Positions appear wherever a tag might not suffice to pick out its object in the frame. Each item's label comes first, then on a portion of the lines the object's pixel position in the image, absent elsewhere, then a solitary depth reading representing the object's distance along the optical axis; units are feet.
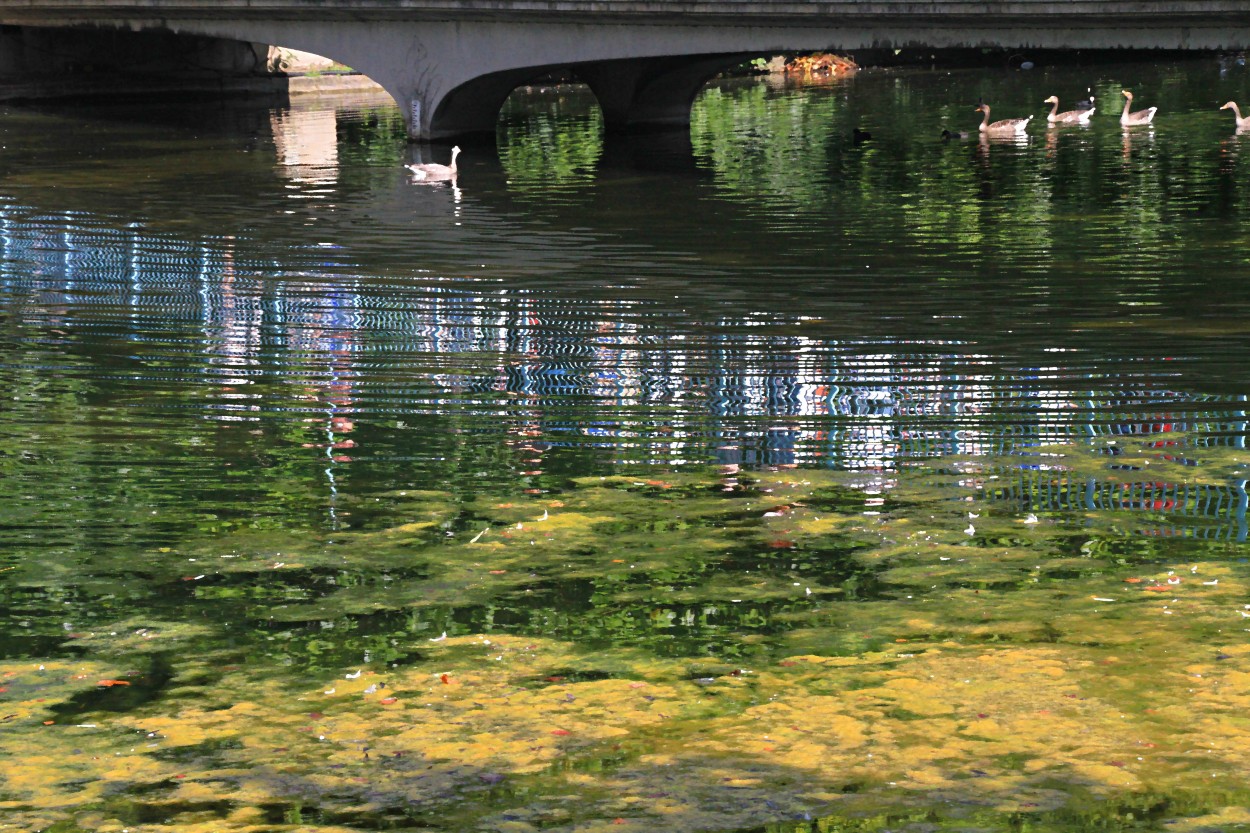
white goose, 118.41
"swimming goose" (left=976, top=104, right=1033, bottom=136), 144.36
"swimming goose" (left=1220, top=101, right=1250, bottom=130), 132.67
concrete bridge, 114.73
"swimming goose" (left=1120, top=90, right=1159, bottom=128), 147.02
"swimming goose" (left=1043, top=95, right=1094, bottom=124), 153.38
